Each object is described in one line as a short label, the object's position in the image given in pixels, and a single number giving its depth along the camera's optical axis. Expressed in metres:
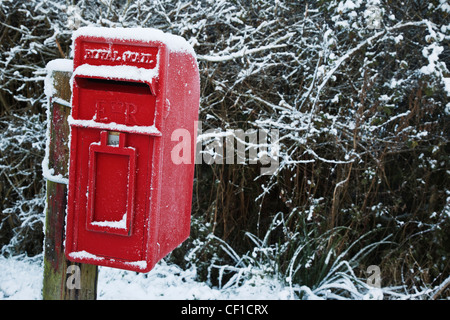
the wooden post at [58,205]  1.77
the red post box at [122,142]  1.66
